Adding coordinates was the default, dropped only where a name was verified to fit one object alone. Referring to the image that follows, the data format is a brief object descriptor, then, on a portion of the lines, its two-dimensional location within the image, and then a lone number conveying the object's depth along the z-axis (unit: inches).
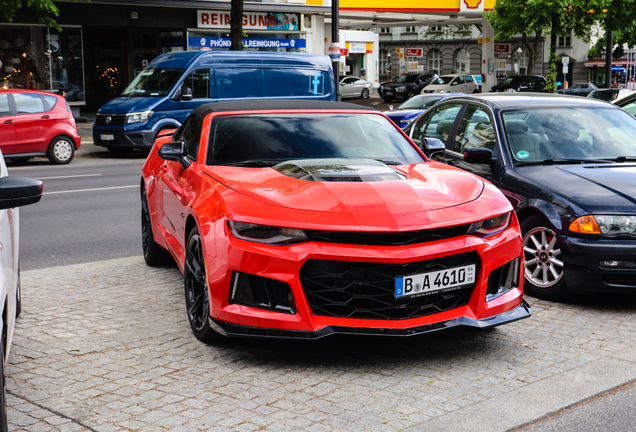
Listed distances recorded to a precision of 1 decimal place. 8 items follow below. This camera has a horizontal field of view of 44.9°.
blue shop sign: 1186.0
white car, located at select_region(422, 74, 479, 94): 1650.0
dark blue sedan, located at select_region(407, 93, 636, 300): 214.5
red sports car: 162.9
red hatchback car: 631.2
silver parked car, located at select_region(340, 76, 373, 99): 1824.6
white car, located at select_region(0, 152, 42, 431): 121.3
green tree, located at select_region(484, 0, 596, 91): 1337.4
